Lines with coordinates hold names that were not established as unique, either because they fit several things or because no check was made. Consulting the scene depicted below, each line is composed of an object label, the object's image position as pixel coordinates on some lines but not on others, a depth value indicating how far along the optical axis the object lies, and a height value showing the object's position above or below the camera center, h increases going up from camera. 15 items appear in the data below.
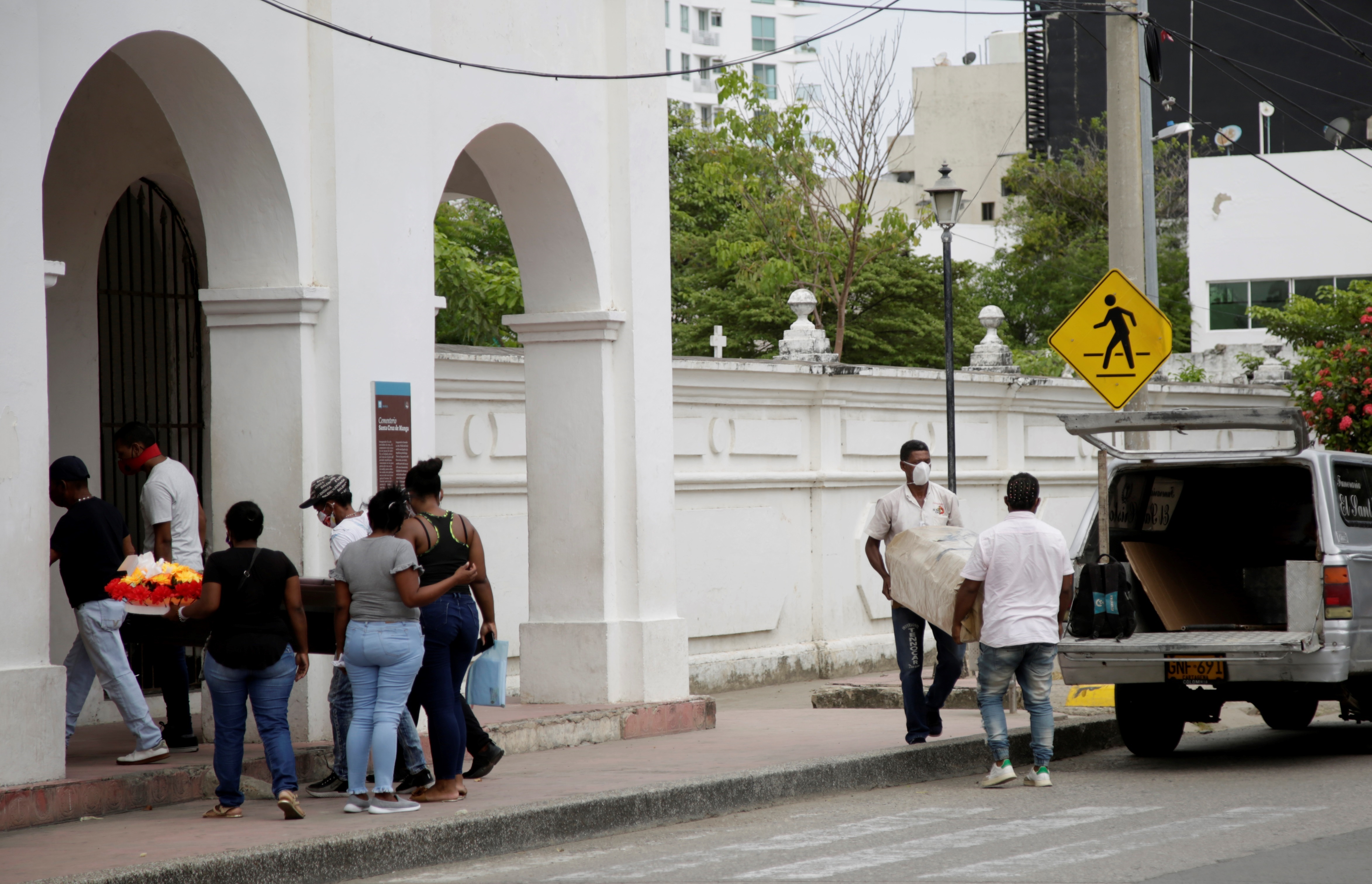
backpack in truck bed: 19.03 -0.86
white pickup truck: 18.45 -0.79
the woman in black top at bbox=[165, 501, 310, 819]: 14.38 -0.78
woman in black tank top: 15.23 -0.72
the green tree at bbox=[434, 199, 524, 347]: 48.53 +2.57
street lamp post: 29.25 +2.18
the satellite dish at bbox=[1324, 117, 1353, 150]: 89.87 +8.87
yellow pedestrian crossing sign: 23.37 +0.81
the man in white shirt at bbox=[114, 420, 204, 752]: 17.34 -0.26
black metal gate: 21.39 +0.90
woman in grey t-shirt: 14.55 -0.73
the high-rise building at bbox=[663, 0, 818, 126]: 188.12 +24.72
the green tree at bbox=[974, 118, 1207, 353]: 97.87 +6.54
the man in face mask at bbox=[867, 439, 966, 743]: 19.09 -0.77
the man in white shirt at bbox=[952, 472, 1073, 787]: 17.00 -0.76
